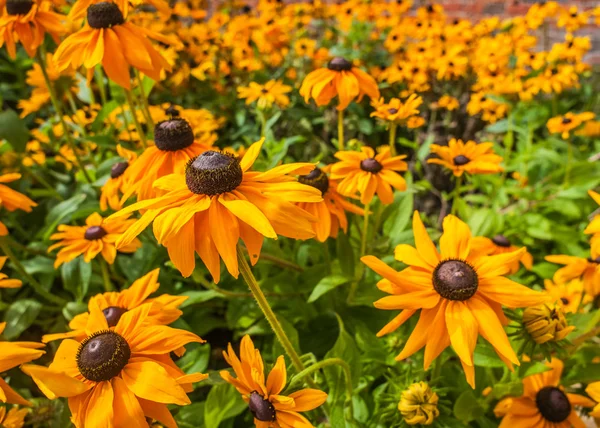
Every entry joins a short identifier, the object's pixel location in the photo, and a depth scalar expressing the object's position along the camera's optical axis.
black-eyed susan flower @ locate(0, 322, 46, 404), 0.21
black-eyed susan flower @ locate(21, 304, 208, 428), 0.19
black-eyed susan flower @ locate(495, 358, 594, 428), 0.29
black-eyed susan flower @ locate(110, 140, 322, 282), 0.19
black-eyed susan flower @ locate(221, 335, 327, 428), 0.22
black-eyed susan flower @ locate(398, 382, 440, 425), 0.26
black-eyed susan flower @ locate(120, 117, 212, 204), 0.32
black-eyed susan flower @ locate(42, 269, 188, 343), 0.26
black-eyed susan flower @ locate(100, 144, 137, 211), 0.37
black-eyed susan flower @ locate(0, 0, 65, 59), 0.37
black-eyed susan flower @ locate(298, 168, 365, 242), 0.32
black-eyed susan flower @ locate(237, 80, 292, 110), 0.56
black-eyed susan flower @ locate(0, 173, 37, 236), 0.35
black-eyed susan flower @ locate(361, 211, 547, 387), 0.23
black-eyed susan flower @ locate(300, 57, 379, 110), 0.36
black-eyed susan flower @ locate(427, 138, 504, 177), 0.39
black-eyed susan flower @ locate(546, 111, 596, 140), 0.54
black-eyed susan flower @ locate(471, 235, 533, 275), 0.34
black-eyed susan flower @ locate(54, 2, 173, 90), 0.33
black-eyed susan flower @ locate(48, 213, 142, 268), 0.37
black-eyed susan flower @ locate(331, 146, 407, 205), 0.32
